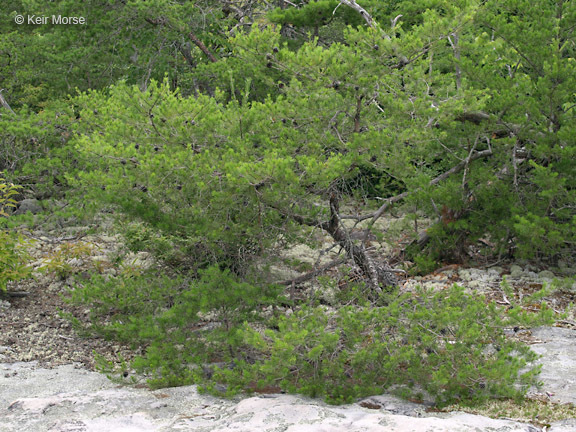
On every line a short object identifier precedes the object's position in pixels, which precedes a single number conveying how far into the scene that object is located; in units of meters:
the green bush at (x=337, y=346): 3.75
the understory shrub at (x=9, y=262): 6.26
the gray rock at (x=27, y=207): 9.98
